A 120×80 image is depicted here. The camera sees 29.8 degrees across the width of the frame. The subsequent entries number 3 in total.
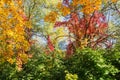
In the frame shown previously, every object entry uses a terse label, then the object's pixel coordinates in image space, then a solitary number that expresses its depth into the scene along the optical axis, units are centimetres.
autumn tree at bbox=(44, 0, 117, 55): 982
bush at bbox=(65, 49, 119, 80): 719
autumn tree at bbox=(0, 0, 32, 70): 948
